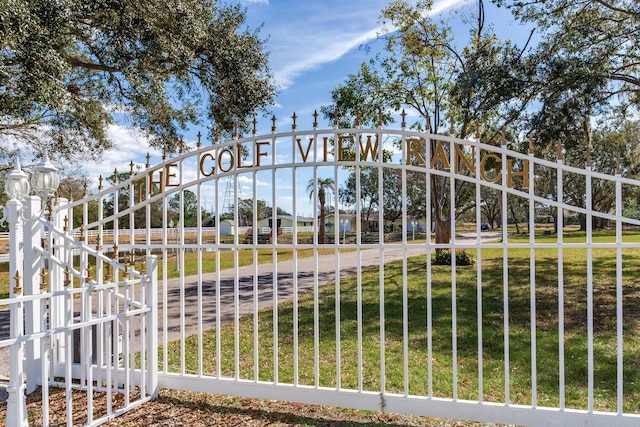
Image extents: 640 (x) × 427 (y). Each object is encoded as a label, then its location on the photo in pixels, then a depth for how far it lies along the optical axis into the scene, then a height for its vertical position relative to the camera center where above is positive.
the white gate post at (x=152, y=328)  4.18 -1.07
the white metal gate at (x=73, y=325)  3.64 -0.98
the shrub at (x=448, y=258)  14.01 -1.44
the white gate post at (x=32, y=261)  4.34 -0.43
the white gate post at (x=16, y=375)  2.87 -1.05
